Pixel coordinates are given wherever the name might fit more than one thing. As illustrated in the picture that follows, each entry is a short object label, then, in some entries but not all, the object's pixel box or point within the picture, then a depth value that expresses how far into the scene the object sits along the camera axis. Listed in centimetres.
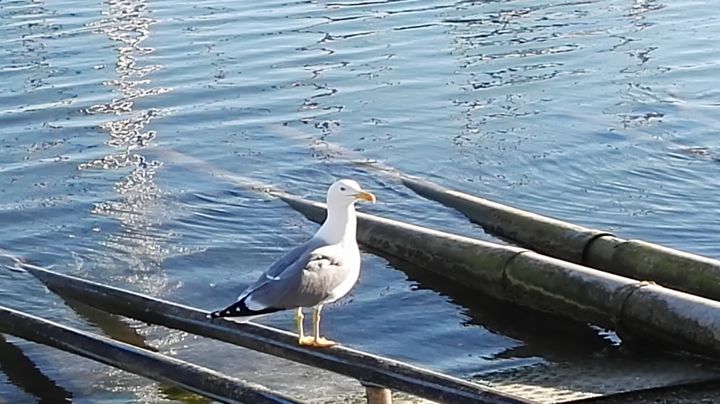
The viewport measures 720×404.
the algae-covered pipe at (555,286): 856
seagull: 733
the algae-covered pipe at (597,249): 944
